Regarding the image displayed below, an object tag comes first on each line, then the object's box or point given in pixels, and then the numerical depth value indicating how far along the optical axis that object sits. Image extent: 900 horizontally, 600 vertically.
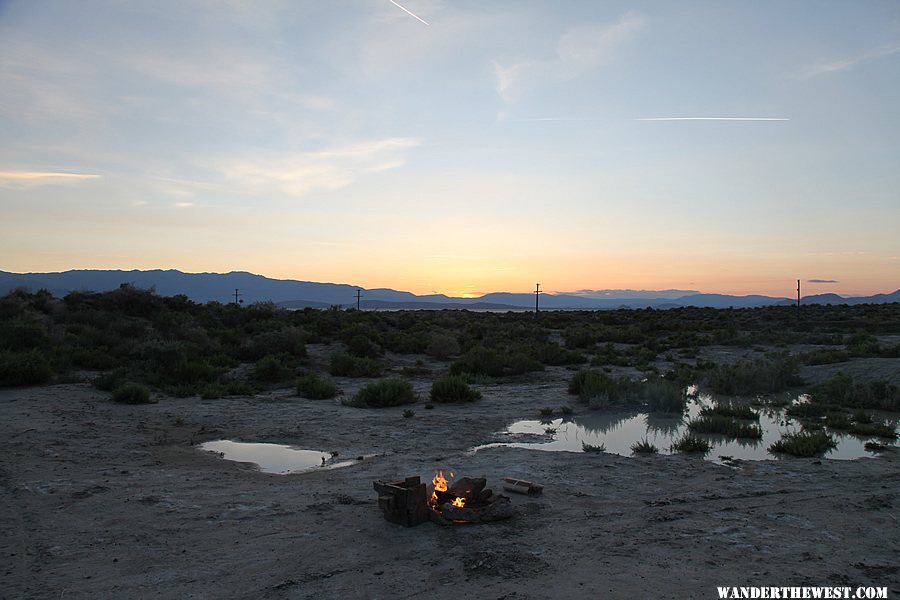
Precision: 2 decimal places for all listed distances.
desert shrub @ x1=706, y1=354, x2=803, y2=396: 17.00
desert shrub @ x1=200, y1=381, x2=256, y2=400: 15.48
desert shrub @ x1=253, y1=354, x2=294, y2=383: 18.59
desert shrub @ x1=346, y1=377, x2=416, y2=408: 14.88
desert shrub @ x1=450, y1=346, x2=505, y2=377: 20.56
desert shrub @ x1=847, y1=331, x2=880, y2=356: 21.66
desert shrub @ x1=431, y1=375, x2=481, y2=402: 15.36
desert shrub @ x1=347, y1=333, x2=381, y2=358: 23.97
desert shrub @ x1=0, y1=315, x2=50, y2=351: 18.64
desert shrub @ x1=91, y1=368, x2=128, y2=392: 15.41
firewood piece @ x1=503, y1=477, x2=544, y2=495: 7.69
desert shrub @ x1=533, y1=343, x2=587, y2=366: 23.70
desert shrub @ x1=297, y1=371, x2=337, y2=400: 15.97
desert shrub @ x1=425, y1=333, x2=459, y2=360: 25.66
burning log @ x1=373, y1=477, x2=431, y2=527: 6.50
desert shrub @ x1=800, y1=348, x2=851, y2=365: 20.21
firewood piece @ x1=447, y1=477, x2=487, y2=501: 6.94
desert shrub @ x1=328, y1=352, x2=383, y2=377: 20.28
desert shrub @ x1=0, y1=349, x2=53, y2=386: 15.16
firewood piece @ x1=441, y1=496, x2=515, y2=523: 6.61
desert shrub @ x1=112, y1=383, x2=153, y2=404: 14.38
